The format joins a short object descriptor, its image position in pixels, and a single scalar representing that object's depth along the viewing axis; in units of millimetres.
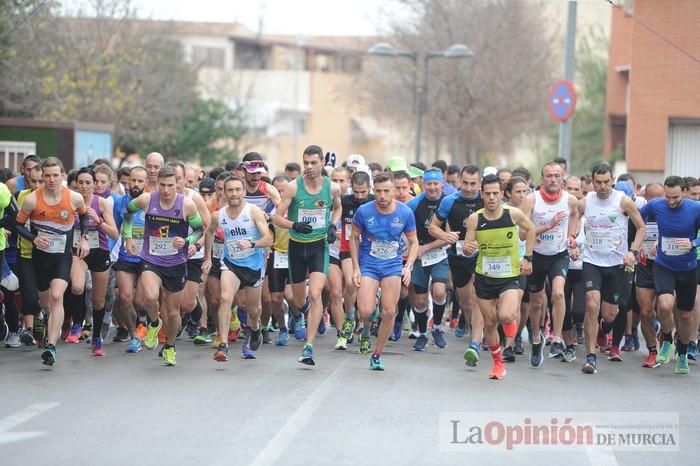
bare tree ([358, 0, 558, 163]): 44219
